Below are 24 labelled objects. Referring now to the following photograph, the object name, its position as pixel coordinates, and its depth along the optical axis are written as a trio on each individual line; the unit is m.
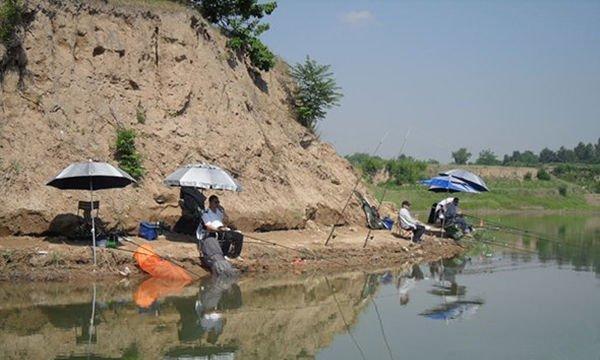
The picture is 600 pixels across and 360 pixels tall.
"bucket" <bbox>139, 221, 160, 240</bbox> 16.30
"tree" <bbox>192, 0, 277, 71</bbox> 23.80
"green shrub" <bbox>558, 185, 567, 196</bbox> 63.53
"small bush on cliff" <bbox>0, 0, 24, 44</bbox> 16.66
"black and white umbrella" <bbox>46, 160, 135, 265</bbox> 14.38
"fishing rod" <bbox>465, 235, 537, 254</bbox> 23.93
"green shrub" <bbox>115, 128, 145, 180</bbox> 17.28
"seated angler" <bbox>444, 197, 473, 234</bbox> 23.19
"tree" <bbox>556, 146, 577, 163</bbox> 129.38
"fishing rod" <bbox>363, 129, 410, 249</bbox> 19.44
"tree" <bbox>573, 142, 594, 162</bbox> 127.94
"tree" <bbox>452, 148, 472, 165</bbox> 100.94
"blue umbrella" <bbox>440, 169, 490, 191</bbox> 23.14
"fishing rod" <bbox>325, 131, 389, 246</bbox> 21.51
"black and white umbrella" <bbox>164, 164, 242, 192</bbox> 15.55
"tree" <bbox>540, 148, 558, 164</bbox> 131.88
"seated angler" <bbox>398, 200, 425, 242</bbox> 21.11
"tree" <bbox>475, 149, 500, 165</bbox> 110.25
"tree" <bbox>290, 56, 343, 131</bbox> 24.77
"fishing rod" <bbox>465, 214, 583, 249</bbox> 25.56
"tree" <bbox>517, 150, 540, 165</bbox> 129.38
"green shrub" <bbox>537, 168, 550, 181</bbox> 74.67
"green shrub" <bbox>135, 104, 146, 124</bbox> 18.67
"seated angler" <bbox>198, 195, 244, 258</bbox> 15.51
